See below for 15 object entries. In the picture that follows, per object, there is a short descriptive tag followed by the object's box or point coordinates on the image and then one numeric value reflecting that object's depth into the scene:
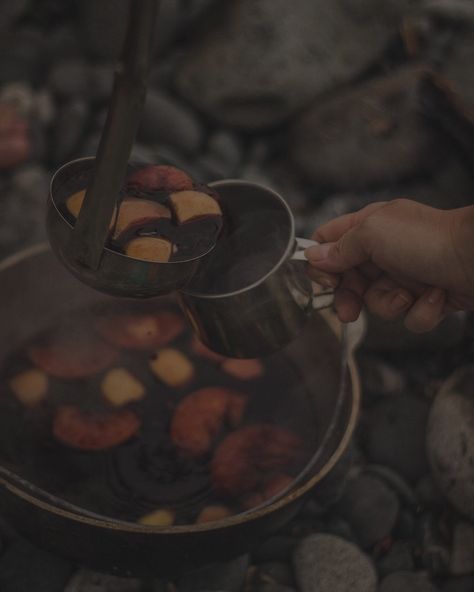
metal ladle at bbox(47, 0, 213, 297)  1.08
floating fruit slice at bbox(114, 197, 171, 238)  1.60
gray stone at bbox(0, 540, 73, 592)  2.26
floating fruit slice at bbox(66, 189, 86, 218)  1.59
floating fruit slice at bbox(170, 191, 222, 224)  1.68
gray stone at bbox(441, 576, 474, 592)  2.40
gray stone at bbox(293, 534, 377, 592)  2.35
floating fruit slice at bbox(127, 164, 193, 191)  1.75
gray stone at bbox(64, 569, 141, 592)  2.27
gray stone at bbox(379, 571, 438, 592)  2.37
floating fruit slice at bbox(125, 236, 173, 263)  1.56
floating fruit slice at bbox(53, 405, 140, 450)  2.34
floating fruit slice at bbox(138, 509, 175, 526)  2.14
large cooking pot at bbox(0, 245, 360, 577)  1.76
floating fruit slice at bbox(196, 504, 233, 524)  2.17
